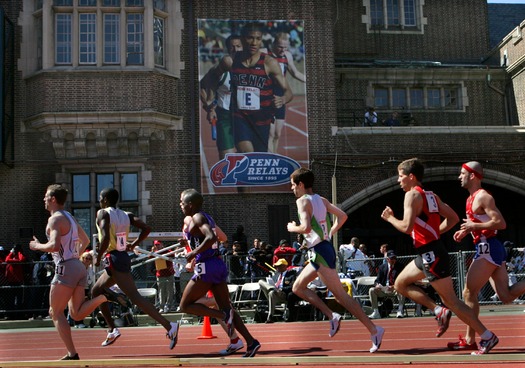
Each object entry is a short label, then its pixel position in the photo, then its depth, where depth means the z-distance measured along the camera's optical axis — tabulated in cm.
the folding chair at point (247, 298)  1844
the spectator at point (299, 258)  2003
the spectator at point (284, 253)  2028
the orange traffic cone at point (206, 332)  1256
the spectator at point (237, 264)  2141
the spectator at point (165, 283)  1991
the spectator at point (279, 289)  1712
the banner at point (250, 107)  2681
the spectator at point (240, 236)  2506
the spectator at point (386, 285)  1806
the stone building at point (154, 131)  2641
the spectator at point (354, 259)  2078
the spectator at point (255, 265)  2073
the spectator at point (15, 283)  2081
